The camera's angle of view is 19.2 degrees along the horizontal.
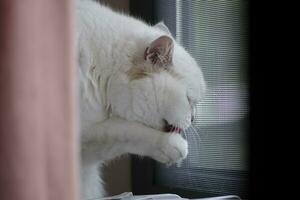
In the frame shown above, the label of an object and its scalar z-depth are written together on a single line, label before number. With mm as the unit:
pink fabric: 570
